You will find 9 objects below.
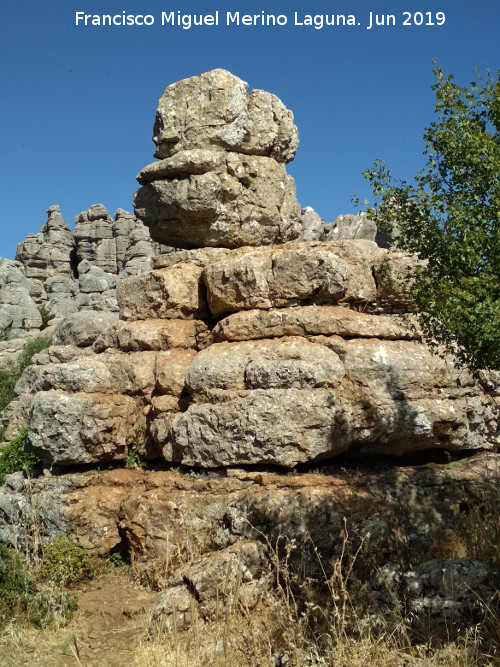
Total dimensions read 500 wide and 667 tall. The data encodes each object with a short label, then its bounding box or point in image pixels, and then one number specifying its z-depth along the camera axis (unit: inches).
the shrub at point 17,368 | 1072.8
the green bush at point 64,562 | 341.7
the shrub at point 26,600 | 297.6
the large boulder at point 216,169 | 464.8
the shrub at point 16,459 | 402.9
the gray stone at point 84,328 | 525.3
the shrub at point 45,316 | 2017.8
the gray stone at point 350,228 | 1256.2
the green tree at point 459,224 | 254.4
